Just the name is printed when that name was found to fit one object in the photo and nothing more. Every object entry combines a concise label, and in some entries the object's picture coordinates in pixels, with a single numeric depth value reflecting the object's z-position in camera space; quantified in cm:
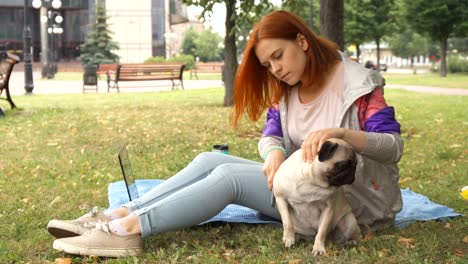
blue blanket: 384
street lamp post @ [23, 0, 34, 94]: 1881
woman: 308
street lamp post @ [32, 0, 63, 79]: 3254
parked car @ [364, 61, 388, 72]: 5261
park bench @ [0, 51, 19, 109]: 1165
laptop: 365
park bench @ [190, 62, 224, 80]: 4652
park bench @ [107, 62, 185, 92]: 2239
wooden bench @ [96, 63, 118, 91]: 2956
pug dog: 270
